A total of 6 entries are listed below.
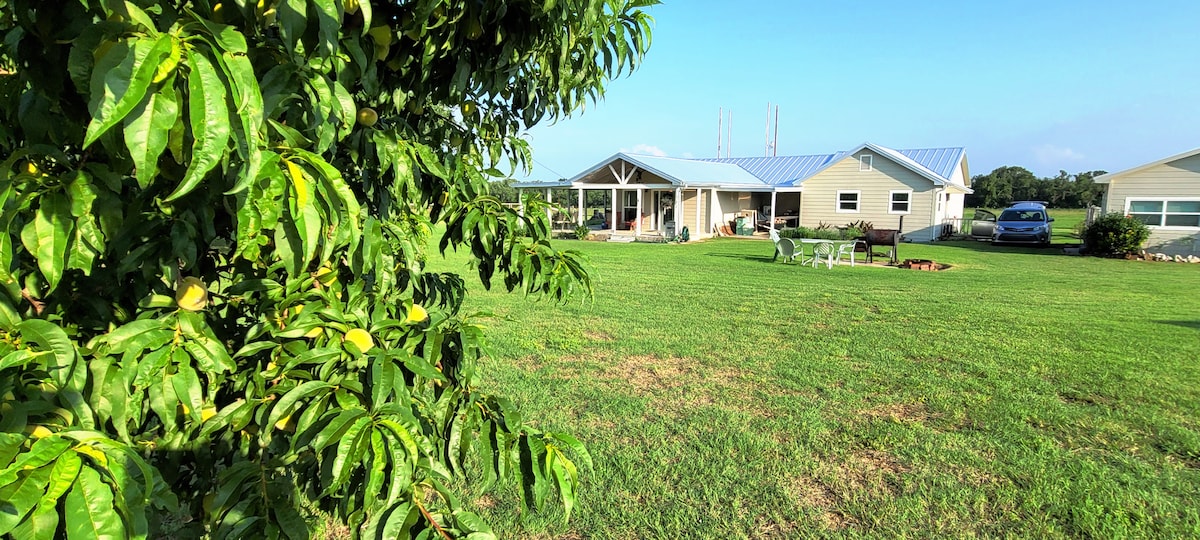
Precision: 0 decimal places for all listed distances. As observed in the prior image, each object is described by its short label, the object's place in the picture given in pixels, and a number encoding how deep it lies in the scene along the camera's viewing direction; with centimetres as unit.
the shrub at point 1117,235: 1838
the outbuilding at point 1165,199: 1889
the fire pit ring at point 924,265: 1524
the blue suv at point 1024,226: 2227
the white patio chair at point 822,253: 1509
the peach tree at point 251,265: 85
